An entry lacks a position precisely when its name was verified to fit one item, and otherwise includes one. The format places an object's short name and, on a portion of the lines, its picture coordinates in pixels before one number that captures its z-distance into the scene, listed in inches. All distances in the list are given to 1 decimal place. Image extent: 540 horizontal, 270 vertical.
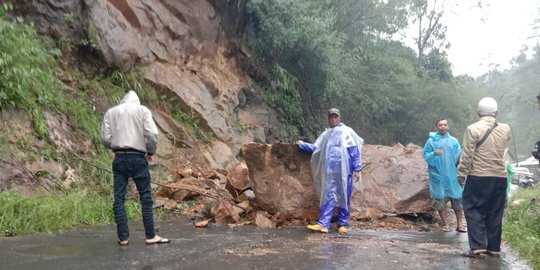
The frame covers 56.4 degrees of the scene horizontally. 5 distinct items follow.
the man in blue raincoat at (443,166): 332.2
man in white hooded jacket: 219.8
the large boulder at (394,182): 370.9
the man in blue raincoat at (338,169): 291.9
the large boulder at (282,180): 321.7
